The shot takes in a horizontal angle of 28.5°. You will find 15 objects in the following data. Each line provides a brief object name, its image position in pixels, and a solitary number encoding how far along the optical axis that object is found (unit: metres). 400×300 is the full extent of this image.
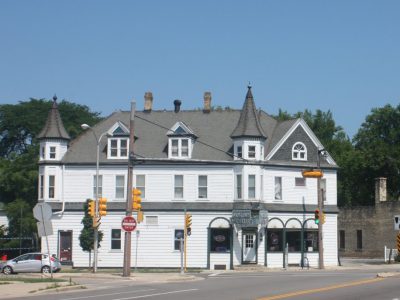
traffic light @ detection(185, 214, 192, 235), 51.31
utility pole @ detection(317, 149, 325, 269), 56.59
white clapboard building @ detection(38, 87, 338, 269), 58.84
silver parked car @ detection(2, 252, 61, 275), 49.00
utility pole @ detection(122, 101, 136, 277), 39.81
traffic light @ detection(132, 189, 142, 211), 39.36
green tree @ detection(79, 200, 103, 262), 58.75
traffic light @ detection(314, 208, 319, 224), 55.88
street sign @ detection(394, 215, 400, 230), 49.10
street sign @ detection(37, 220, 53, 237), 32.09
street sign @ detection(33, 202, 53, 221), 32.03
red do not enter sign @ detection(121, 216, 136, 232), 38.91
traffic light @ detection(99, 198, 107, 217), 45.09
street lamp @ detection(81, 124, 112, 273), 49.33
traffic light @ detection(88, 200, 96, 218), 46.88
